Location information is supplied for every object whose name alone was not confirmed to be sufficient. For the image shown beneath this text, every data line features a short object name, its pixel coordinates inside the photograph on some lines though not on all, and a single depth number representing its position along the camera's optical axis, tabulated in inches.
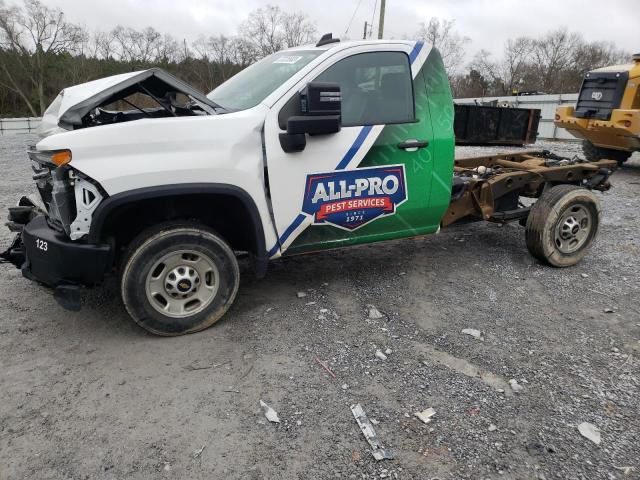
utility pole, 943.5
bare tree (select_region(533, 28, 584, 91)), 2005.7
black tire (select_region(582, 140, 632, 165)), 435.4
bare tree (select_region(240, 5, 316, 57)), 1889.6
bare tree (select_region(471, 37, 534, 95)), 2048.0
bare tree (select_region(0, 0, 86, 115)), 1665.8
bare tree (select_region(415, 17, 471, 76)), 1828.2
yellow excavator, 371.2
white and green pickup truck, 117.7
